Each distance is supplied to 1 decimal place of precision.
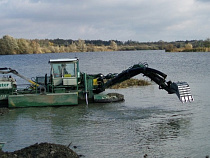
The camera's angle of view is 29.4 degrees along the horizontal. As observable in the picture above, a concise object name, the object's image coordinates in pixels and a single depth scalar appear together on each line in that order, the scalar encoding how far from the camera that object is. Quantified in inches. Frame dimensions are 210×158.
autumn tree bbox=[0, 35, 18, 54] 4749.0
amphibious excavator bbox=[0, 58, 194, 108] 775.7
